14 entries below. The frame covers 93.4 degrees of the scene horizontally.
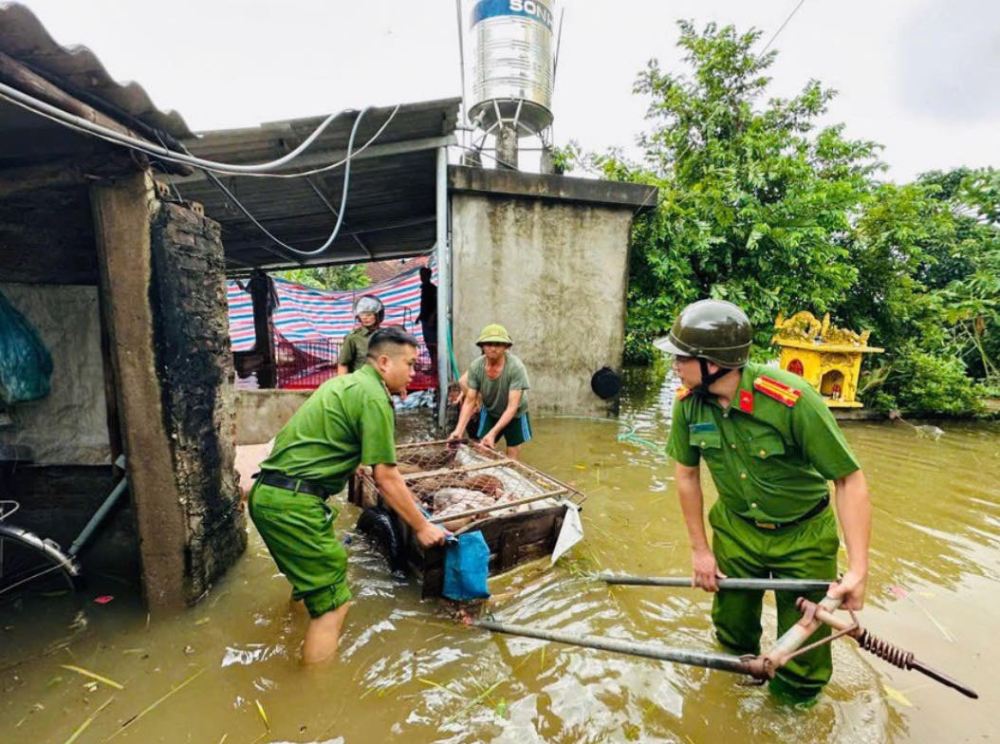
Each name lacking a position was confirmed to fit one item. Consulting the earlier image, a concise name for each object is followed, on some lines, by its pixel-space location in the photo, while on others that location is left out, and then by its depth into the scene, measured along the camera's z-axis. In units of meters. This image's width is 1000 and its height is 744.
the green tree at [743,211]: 8.71
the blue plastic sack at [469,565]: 3.03
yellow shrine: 8.45
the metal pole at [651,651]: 1.83
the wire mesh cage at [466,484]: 3.50
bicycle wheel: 3.00
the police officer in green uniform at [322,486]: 2.65
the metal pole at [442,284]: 6.39
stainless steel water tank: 7.63
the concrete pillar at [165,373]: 2.89
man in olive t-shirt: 4.90
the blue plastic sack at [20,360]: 3.34
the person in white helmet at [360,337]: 6.05
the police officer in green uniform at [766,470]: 2.07
